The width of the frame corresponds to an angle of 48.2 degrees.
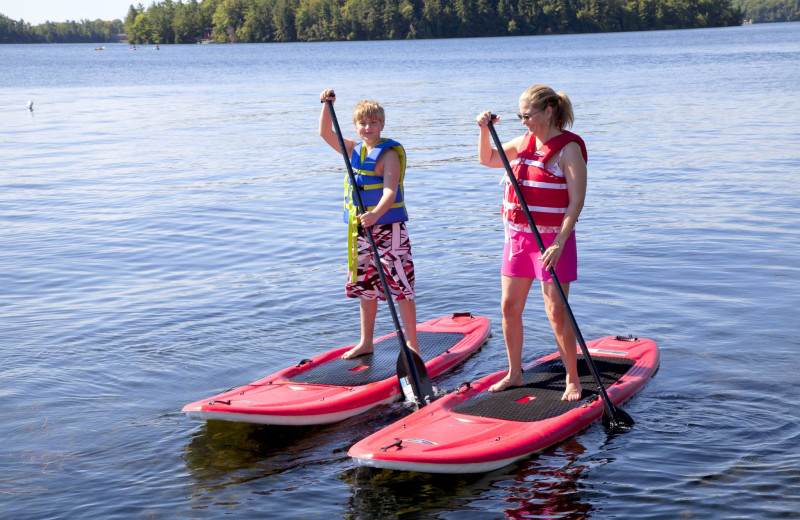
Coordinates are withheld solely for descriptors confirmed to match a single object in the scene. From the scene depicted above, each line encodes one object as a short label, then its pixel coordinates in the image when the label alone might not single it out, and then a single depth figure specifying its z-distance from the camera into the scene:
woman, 5.68
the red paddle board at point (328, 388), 6.08
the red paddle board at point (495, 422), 5.34
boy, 6.52
